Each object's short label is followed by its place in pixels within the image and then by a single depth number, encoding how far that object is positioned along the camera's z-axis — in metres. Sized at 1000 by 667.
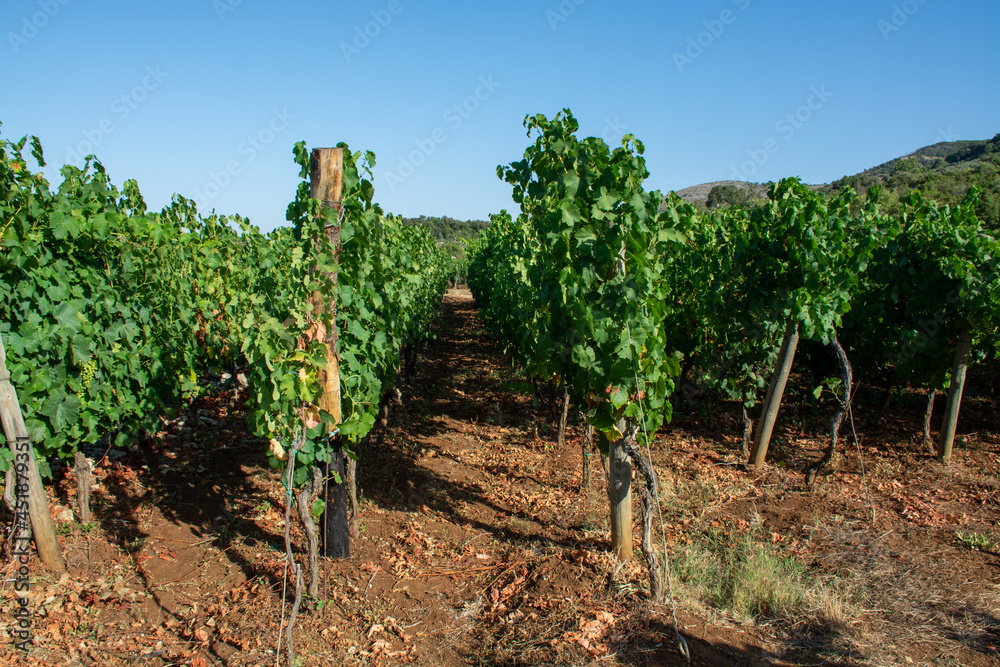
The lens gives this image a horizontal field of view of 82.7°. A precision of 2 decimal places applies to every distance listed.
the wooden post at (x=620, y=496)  4.54
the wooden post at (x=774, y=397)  6.75
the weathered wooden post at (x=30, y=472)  4.10
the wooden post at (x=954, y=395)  6.94
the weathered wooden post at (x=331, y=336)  3.94
